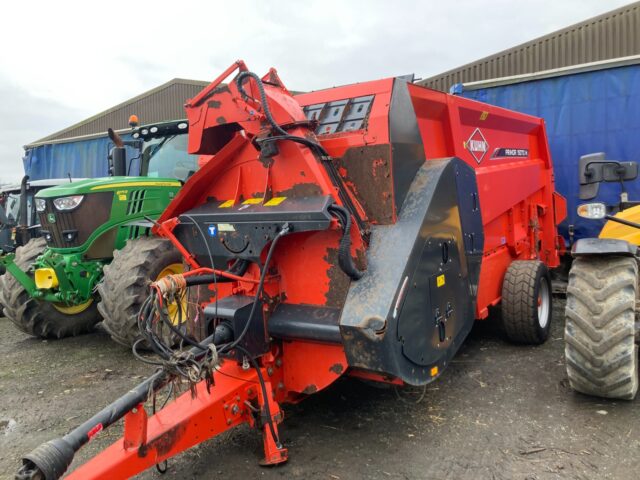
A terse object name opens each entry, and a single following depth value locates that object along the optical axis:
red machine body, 2.51
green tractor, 4.65
